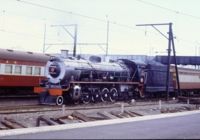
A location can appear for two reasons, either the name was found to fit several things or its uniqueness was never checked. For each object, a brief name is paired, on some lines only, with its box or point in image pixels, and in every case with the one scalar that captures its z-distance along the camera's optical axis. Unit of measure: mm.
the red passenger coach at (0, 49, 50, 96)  29484
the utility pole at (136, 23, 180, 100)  35253
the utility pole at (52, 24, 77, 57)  42562
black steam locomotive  26573
